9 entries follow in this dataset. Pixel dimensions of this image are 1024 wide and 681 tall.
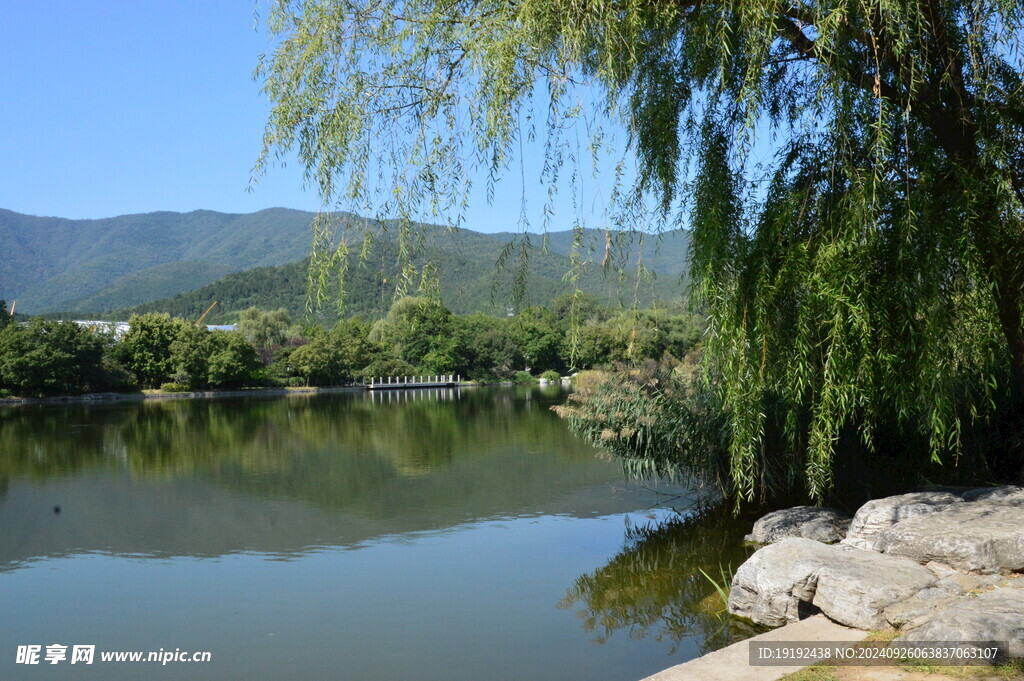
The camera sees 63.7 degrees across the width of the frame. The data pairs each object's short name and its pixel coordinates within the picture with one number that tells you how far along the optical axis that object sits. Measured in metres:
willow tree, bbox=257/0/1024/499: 4.84
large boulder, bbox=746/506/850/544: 7.16
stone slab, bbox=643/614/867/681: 3.88
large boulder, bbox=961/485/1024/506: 5.95
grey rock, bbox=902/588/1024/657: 3.63
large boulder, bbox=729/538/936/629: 4.52
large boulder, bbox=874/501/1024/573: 5.07
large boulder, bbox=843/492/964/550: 5.92
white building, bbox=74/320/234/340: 48.01
